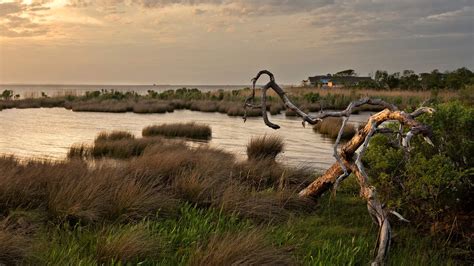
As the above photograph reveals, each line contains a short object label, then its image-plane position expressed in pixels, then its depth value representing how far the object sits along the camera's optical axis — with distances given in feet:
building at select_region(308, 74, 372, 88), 328.08
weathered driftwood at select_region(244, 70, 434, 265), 16.56
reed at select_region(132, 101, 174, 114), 113.44
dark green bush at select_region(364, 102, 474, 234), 19.98
